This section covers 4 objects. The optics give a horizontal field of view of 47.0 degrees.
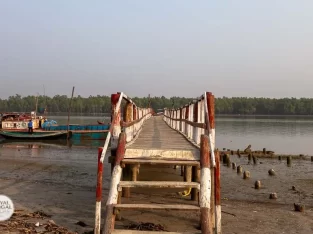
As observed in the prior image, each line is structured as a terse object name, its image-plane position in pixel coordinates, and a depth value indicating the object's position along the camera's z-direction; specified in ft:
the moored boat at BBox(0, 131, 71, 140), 142.84
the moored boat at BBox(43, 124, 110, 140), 144.66
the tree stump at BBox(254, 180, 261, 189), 56.93
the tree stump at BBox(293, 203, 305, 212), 35.66
